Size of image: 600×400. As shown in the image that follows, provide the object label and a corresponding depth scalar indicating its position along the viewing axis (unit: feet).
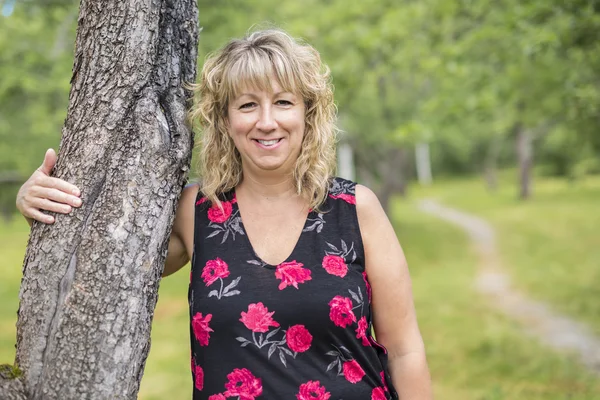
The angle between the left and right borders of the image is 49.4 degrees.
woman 6.92
